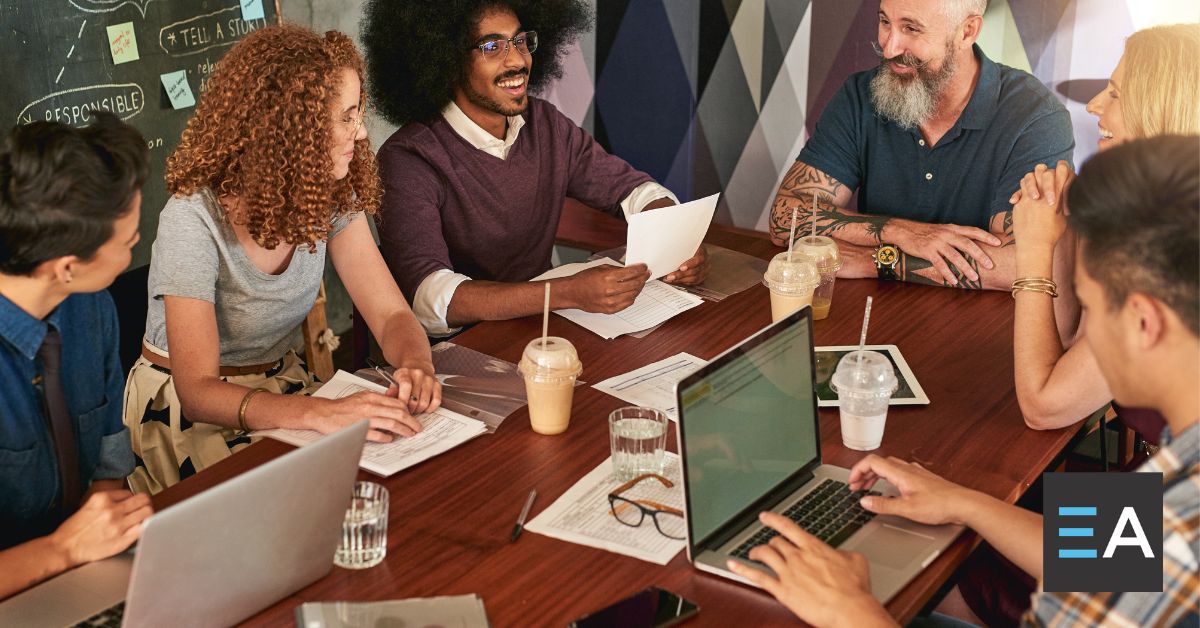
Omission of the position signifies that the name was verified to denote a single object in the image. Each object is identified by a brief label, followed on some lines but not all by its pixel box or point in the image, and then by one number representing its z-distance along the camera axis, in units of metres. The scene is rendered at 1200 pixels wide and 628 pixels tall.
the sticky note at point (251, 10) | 3.37
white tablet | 1.96
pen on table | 1.55
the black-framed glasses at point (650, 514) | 1.56
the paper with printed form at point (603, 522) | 1.52
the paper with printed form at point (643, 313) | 2.26
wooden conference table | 1.43
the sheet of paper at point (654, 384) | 1.95
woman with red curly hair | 2.02
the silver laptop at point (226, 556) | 1.19
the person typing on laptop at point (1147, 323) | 1.16
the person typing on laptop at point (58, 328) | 1.49
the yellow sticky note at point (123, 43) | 2.95
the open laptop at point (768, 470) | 1.46
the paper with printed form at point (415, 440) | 1.72
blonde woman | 1.87
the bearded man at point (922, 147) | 2.62
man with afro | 2.55
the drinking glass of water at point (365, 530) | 1.49
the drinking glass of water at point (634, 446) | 1.69
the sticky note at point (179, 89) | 3.14
